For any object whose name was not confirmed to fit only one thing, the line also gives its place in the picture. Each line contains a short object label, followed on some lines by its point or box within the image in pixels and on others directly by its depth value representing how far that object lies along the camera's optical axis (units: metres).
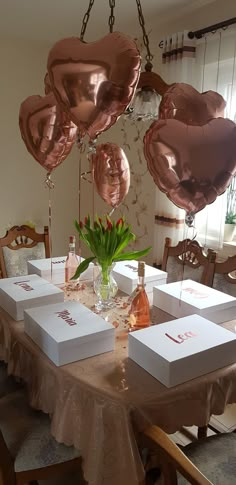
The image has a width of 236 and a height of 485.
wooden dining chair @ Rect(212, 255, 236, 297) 1.75
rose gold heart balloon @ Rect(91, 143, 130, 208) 1.68
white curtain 2.27
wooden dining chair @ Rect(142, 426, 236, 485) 0.81
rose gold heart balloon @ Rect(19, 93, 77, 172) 1.58
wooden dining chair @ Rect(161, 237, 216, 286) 1.84
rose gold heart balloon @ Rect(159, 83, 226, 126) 1.33
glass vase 1.52
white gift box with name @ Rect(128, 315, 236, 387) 1.02
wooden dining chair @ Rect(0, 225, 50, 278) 2.27
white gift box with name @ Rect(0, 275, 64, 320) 1.41
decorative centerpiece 1.47
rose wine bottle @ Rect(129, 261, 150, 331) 1.34
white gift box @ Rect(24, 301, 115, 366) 1.10
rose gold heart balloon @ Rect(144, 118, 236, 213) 1.16
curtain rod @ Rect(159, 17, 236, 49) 2.15
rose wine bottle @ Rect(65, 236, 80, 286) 1.79
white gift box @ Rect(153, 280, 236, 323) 1.37
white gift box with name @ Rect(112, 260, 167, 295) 1.68
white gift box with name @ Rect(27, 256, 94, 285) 1.82
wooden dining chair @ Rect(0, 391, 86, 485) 1.10
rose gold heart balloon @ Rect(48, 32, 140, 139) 1.18
